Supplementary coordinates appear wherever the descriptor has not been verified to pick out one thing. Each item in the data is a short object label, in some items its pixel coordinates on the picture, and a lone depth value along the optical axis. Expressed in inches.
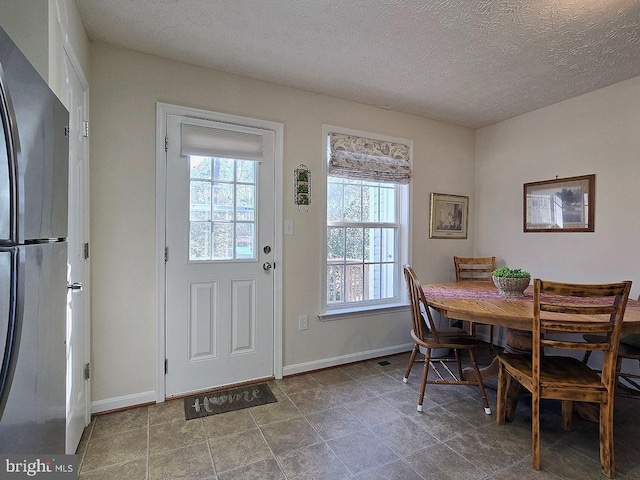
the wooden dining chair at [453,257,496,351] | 135.5
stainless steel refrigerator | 25.0
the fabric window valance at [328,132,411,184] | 114.7
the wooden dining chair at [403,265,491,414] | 86.3
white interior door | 64.6
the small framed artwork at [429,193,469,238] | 136.5
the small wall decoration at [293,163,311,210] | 108.0
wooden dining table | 70.0
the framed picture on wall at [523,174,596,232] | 110.3
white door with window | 91.4
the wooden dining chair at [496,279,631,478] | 60.8
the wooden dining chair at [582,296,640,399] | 82.2
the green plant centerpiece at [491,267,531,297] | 90.3
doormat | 85.1
